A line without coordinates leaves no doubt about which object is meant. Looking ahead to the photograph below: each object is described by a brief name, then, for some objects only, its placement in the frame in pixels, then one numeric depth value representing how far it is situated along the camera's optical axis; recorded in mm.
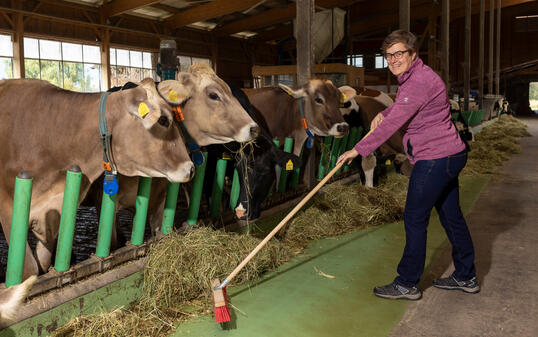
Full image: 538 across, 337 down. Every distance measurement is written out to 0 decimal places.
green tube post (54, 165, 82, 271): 2496
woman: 2941
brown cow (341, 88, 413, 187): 6270
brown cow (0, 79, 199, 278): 2730
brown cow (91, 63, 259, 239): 3236
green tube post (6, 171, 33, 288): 2309
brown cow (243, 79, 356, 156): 4727
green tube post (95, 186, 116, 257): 2824
